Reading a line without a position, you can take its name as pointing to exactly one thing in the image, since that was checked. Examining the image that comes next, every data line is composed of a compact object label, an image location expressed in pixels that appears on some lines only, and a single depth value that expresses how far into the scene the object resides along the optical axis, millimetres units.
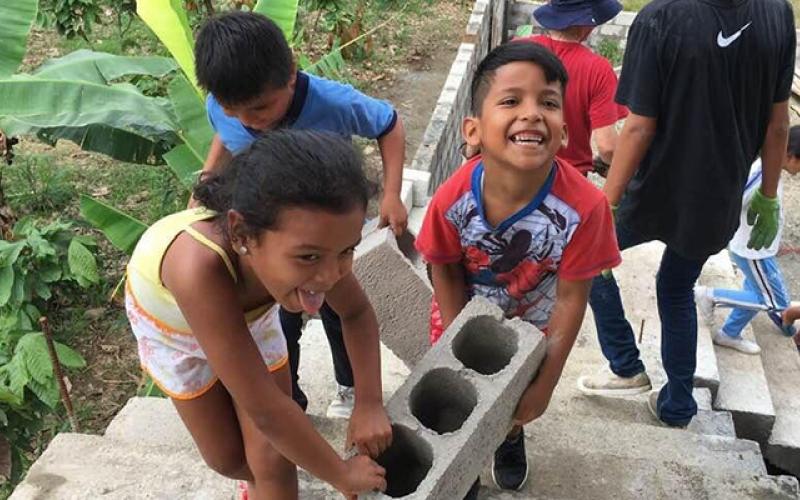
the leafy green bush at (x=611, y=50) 9414
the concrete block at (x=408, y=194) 4996
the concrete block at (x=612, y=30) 9547
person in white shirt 4312
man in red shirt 3170
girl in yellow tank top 1612
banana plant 4152
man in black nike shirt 2613
